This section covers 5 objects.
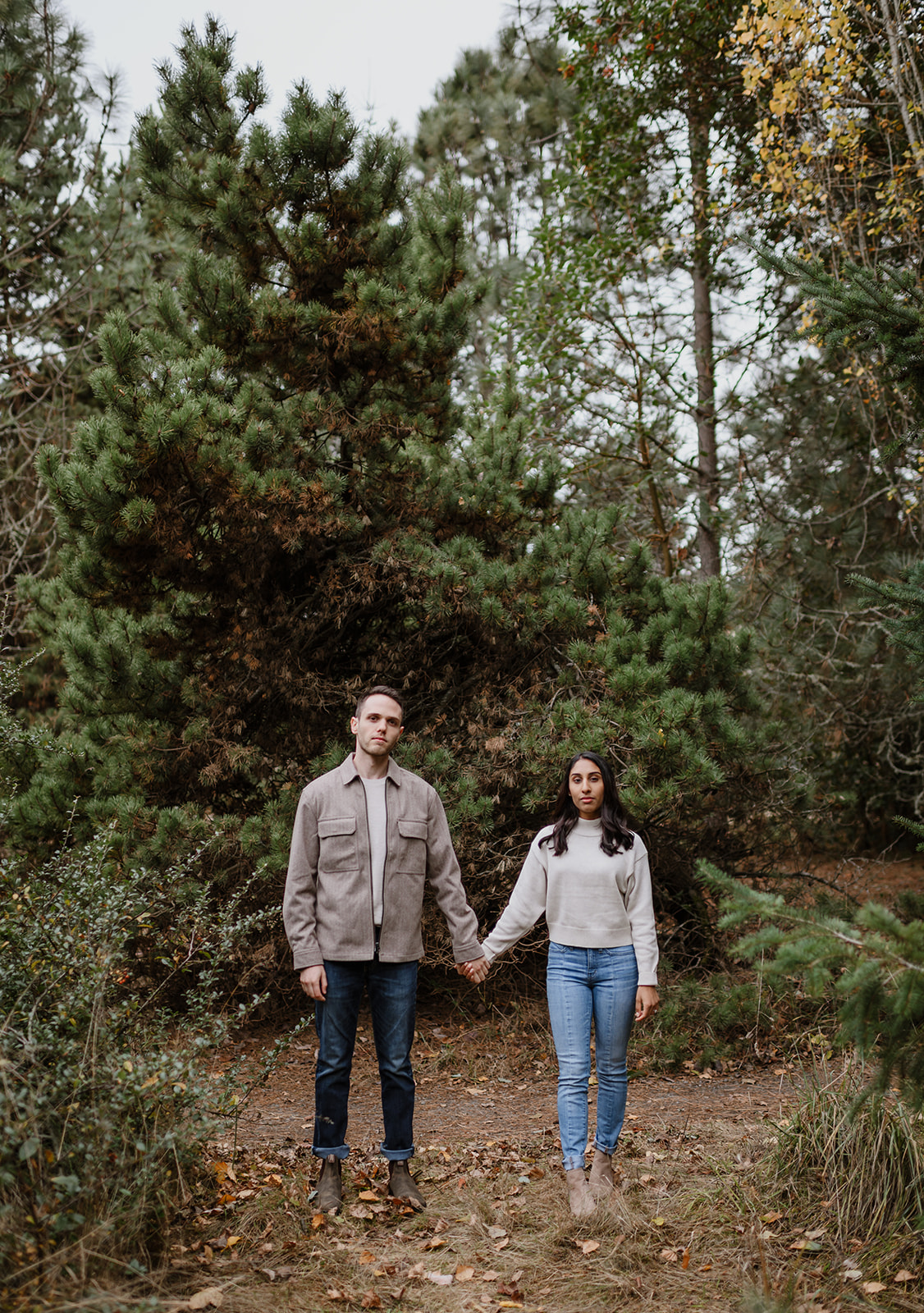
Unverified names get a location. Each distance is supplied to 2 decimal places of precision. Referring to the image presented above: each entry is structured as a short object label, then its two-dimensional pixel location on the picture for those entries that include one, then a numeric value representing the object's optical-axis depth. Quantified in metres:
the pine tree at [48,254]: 9.90
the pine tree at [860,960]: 2.48
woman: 3.65
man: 3.71
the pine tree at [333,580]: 5.84
